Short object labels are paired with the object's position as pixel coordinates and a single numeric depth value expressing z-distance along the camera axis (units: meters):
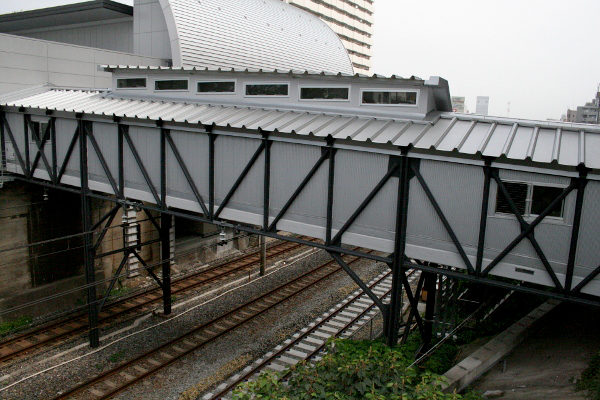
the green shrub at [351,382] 7.62
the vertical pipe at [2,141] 18.70
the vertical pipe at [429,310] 13.27
